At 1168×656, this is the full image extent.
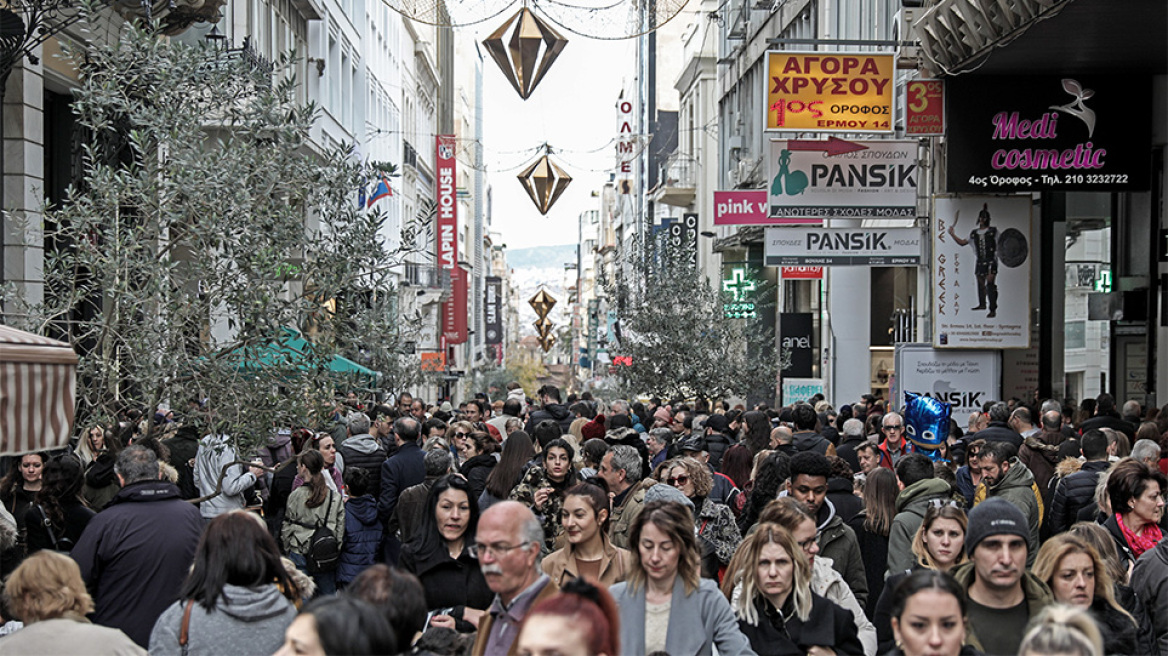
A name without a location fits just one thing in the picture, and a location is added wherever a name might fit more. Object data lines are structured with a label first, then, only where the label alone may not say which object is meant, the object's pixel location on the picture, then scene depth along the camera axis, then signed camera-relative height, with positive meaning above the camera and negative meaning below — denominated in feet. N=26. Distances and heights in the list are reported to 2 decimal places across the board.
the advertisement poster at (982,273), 67.56 +2.23
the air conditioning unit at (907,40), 64.95 +12.93
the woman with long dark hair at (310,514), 33.96 -4.69
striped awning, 23.54 -1.27
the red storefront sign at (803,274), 114.11 +3.75
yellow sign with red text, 64.85 +10.48
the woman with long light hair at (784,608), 19.88 -4.10
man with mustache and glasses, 17.35 -3.13
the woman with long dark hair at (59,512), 28.58 -3.94
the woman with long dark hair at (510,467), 34.01 -3.59
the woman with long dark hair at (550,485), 30.53 -3.69
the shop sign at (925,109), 65.31 +9.71
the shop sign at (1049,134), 62.95 +8.32
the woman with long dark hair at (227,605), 17.66 -3.57
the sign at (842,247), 69.46 +3.56
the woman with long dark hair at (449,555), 22.44 -3.77
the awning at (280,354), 35.35 -0.88
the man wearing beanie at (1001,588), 18.72 -3.61
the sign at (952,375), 68.69 -2.68
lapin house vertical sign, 230.89 +18.50
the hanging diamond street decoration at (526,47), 61.21 +11.87
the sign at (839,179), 68.28 +6.80
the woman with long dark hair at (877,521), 29.40 -4.17
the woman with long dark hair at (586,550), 22.67 -3.76
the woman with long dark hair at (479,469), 37.47 -3.99
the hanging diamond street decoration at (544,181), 117.70 +11.54
